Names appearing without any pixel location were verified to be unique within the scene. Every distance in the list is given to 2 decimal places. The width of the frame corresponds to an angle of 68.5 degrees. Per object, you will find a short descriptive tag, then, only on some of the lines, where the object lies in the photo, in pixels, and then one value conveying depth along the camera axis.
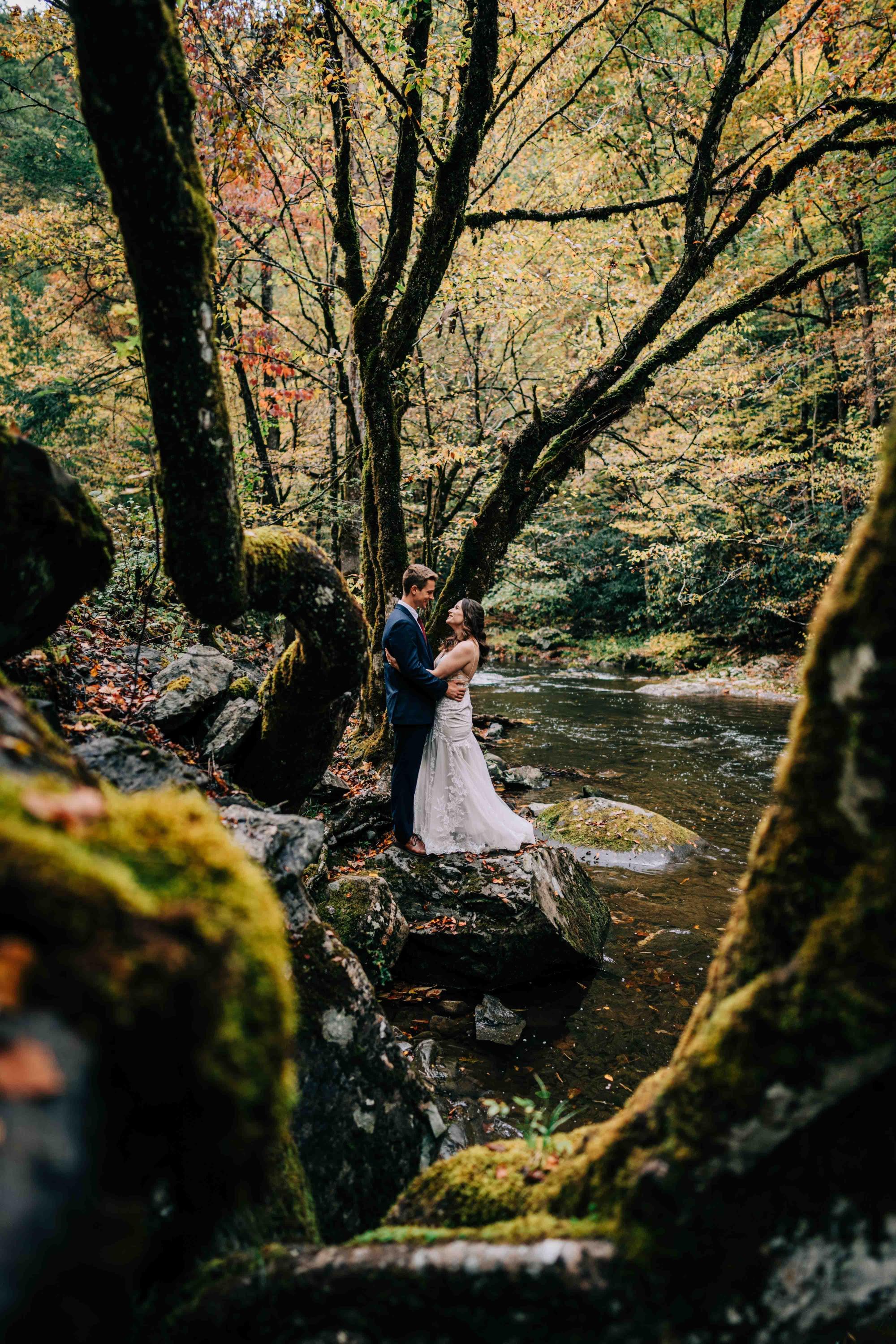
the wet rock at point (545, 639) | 29.08
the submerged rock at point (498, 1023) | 4.86
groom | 6.39
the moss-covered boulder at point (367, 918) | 5.03
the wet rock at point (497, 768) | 11.23
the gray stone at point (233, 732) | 5.08
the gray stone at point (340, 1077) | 2.84
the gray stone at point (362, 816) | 6.59
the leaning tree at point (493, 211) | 6.25
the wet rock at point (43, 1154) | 0.84
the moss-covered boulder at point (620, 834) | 8.15
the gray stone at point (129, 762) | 2.83
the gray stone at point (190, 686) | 5.14
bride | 6.60
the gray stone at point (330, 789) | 6.75
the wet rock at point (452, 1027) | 4.96
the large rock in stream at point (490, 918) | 5.47
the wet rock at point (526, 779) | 11.08
